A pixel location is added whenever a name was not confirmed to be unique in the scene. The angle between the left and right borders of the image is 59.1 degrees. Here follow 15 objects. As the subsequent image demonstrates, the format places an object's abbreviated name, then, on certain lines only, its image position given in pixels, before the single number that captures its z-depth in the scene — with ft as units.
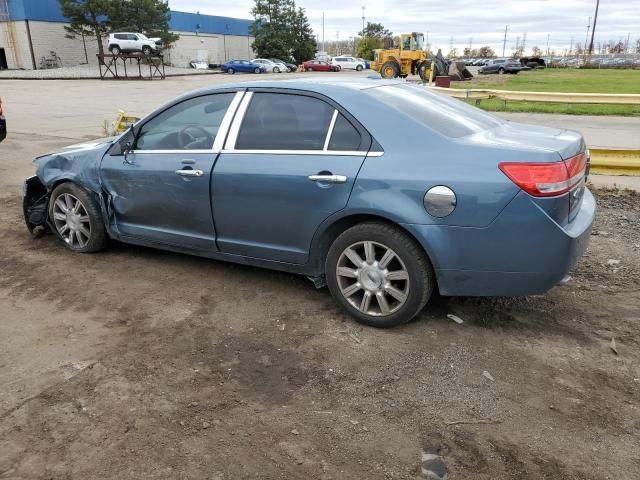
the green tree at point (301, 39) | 233.76
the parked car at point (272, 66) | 195.21
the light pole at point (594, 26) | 209.85
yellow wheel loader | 113.29
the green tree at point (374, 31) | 336.39
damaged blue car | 10.98
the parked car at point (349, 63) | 211.20
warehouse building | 163.84
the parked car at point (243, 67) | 185.57
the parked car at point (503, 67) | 163.22
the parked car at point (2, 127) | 27.88
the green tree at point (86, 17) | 161.09
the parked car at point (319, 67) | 199.93
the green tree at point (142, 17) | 170.40
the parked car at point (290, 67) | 205.26
